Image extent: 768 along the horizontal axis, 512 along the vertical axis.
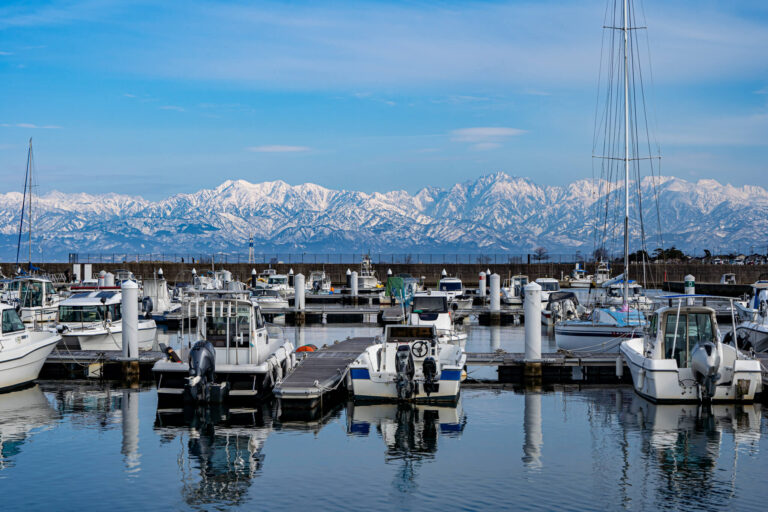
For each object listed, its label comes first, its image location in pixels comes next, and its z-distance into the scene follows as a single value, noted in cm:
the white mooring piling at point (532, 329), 2930
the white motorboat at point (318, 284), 7656
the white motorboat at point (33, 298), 4047
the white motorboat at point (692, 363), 2408
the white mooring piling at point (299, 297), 5347
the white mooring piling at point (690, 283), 5002
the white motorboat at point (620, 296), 4494
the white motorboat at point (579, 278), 9481
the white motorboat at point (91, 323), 3425
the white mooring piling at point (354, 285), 6806
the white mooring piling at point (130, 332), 2956
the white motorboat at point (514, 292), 6144
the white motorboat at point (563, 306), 4841
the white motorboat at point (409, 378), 2462
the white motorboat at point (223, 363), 2423
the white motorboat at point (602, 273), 9100
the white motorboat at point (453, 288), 6097
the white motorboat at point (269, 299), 5847
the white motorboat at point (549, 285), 6412
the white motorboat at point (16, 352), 2659
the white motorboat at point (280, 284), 6950
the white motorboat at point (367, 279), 7831
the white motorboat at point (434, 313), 3557
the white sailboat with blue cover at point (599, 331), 3517
